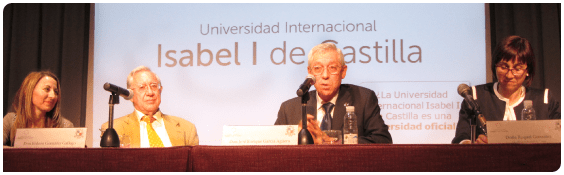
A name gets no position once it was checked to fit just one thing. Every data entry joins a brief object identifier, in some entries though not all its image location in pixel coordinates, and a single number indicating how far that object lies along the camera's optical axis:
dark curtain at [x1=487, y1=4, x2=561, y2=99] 3.58
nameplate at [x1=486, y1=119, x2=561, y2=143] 1.85
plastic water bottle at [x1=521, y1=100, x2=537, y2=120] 2.31
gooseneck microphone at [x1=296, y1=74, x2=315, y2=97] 2.01
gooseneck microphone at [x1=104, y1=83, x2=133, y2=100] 2.10
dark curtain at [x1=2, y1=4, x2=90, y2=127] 4.04
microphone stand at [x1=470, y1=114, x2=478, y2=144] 2.26
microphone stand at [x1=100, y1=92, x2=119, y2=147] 2.03
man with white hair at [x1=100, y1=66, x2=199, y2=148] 3.44
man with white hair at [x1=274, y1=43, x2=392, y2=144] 3.06
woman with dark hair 3.09
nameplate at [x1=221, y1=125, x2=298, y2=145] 1.90
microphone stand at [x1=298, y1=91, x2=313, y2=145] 1.98
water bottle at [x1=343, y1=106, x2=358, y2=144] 2.18
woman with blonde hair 3.09
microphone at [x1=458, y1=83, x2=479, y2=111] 2.23
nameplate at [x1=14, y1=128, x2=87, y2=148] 1.94
